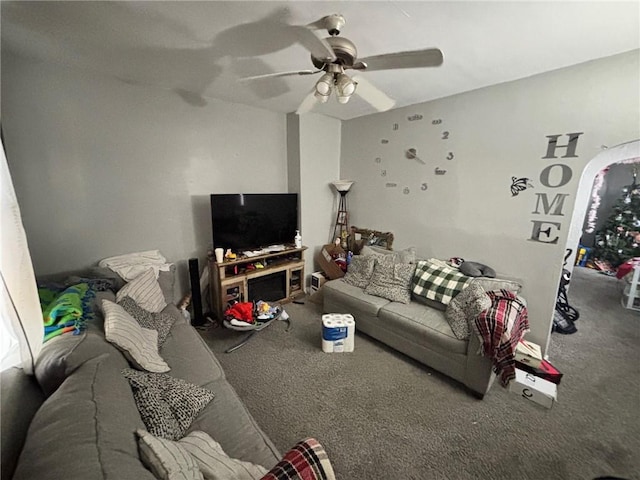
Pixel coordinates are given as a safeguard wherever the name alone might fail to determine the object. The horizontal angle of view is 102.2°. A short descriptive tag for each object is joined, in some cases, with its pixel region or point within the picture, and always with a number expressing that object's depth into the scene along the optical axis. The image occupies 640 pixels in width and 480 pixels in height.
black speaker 2.72
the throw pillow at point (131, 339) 1.39
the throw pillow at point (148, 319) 1.75
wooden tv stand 2.77
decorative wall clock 2.73
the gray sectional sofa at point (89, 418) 0.68
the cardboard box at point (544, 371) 1.88
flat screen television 2.75
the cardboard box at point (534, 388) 1.78
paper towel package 2.31
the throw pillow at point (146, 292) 1.91
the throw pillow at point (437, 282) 2.30
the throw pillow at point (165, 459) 0.77
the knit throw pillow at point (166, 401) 1.05
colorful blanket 1.34
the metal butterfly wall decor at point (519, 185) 2.24
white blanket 2.25
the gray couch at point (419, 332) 1.87
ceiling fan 1.28
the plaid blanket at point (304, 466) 0.76
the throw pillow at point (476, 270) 2.37
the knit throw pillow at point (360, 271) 2.89
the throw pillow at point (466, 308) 1.95
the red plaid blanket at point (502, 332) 1.71
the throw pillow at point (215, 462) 0.88
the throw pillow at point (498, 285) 2.18
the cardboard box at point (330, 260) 3.46
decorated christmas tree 4.08
